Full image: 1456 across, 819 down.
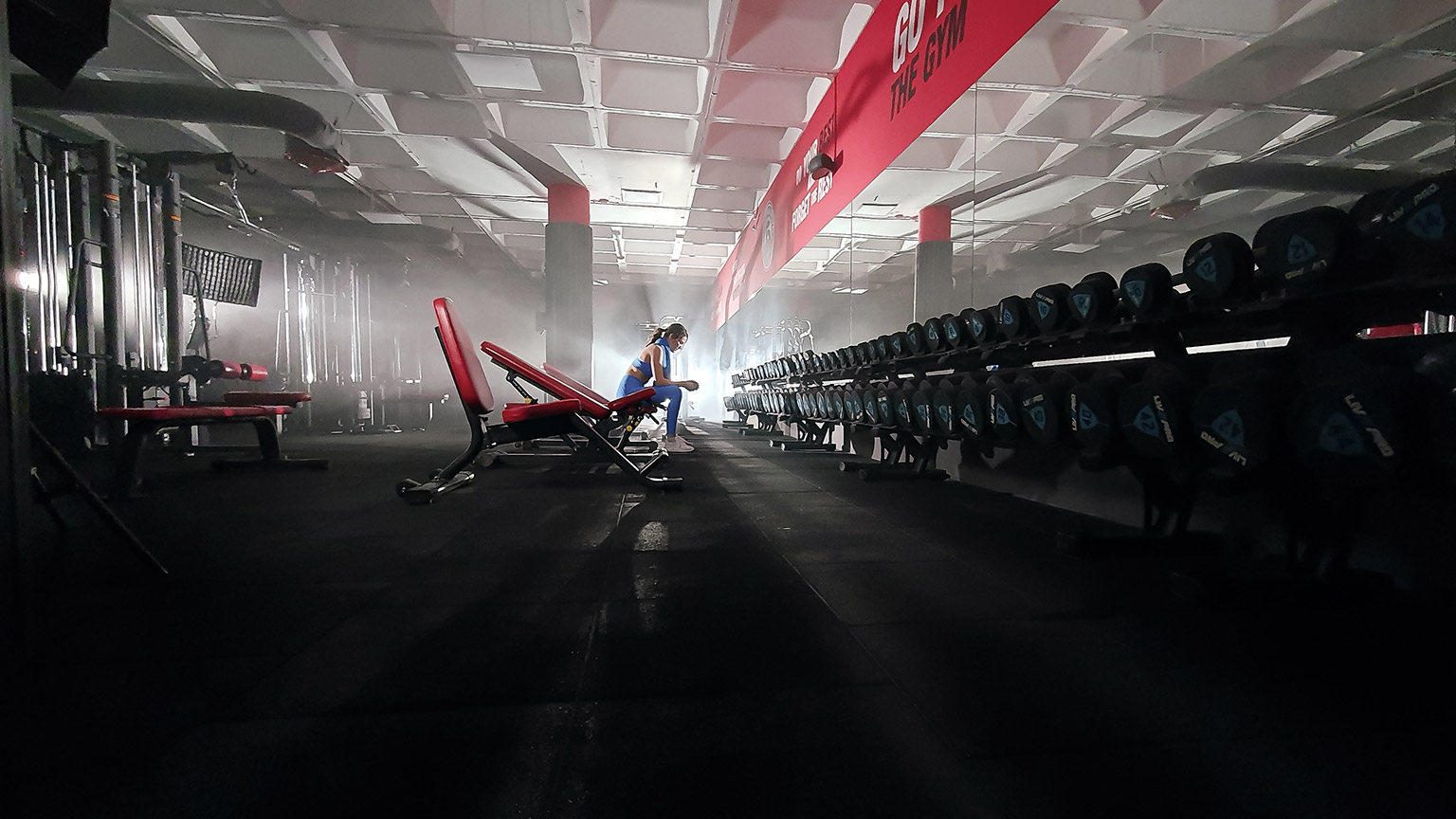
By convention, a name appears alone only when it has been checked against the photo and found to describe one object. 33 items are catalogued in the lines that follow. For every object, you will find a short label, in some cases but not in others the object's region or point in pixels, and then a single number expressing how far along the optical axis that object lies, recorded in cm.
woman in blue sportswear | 415
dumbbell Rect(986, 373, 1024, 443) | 190
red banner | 209
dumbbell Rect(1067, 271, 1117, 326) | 174
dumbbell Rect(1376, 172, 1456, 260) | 98
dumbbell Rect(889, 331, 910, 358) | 292
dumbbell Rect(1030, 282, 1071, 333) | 191
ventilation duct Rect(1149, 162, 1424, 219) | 210
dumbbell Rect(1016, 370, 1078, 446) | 173
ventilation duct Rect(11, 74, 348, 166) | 330
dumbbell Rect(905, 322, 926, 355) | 274
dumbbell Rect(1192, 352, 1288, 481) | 116
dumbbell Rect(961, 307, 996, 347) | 228
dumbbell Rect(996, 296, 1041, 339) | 207
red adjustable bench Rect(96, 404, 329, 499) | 239
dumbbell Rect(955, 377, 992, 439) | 208
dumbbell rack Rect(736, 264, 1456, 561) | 112
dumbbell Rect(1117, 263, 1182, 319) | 156
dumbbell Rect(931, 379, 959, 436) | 228
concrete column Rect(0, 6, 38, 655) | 92
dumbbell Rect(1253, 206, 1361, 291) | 112
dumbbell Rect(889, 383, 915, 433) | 271
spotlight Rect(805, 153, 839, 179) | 376
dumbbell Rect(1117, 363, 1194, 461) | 134
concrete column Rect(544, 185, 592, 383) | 611
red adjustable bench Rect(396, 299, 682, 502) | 220
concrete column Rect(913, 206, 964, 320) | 541
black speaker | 112
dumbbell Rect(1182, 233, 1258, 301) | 133
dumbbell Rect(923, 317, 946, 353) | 259
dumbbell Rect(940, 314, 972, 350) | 242
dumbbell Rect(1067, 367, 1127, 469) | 153
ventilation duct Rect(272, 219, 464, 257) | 650
